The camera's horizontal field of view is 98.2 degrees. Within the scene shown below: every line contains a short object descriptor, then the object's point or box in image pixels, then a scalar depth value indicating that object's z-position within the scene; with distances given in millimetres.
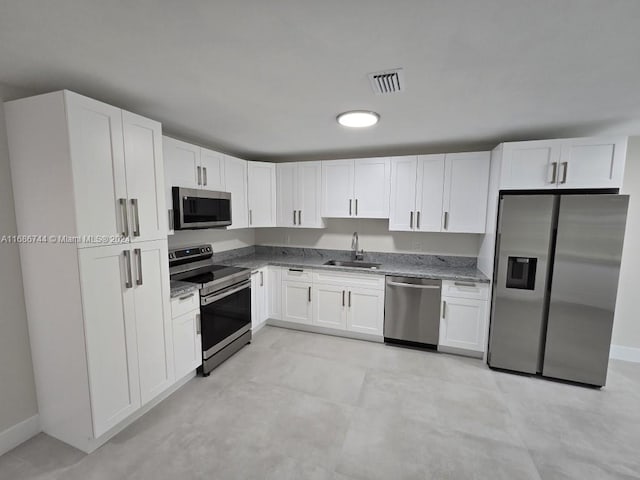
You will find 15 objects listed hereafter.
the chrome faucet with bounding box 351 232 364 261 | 4049
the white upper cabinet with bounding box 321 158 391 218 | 3605
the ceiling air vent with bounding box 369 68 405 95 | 1646
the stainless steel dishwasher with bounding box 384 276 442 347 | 3215
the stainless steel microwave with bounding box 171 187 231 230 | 2627
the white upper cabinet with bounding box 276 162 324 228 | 3904
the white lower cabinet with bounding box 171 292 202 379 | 2434
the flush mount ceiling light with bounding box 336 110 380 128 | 2289
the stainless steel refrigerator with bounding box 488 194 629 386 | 2520
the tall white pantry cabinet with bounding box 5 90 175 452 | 1691
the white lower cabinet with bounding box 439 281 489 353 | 3041
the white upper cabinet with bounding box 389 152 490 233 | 3203
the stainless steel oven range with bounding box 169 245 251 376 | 2748
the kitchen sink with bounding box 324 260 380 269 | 3880
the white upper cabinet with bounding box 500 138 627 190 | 2566
